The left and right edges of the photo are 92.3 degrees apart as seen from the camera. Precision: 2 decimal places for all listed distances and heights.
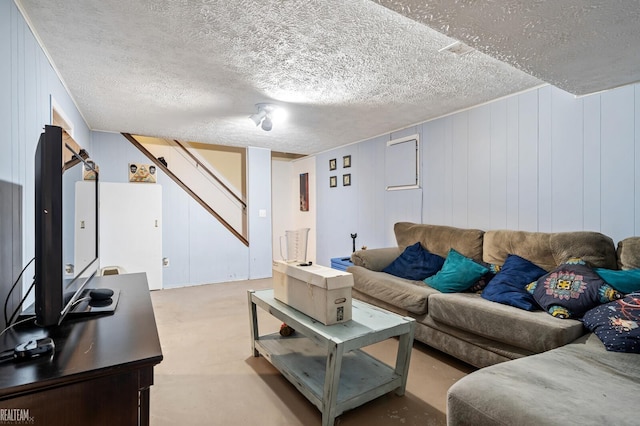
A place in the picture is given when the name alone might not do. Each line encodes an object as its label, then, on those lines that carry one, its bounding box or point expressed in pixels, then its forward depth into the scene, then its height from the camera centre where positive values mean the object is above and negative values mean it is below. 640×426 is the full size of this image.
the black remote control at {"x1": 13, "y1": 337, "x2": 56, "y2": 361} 0.86 -0.40
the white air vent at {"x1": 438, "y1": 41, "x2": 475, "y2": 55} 1.97 +1.05
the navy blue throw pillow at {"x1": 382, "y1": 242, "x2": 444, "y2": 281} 3.04 -0.56
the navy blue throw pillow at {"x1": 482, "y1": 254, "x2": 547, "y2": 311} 2.08 -0.55
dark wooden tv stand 0.76 -0.44
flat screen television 1.04 -0.05
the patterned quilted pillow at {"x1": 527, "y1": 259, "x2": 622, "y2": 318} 1.84 -0.52
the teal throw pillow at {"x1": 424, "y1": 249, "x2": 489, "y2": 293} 2.54 -0.56
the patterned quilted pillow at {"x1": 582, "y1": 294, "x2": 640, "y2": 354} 1.49 -0.60
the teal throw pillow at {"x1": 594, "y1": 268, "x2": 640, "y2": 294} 1.81 -0.43
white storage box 1.79 -0.51
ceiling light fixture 3.09 +1.00
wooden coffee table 1.58 -1.01
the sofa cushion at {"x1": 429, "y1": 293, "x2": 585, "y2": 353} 1.73 -0.71
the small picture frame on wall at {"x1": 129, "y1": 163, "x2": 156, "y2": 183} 4.41 +0.55
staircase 4.68 +0.52
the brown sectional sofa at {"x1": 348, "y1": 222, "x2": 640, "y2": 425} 1.12 -0.70
